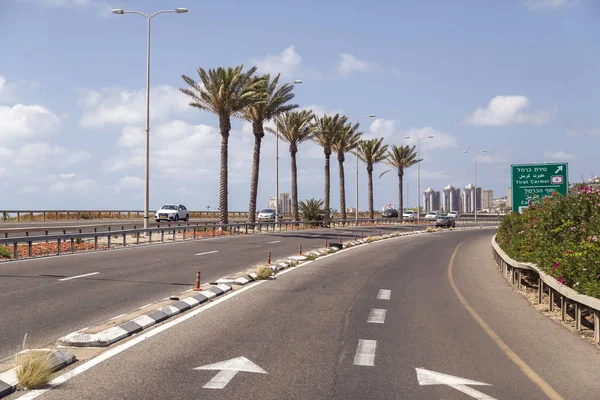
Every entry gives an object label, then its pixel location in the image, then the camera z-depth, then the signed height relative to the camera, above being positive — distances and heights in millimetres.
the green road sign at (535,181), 26812 +1363
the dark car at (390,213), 97681 +236
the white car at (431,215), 94812 -111
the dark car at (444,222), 71438 -865
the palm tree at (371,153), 80062 +7724
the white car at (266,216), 69531 -52
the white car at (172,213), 60469 +304
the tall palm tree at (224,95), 45844 +8647
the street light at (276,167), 53406 +4054
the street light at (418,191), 79094 +2937
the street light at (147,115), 34469 +5697
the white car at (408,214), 97019 +69
